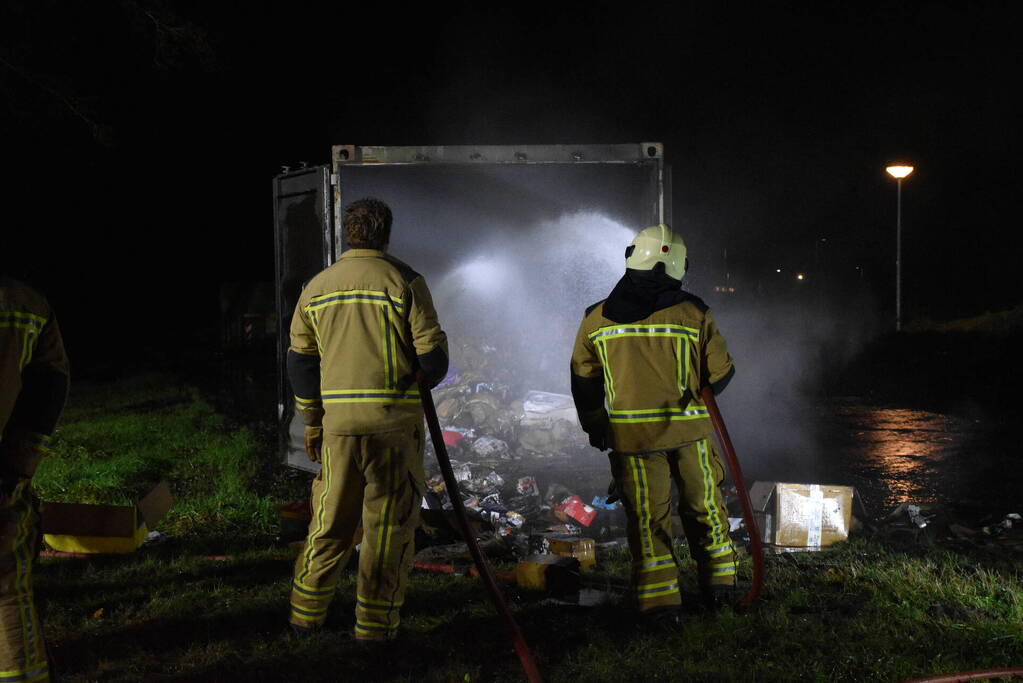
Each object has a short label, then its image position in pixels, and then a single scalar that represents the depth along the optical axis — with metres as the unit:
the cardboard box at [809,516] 5.00
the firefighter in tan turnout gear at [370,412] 3.29
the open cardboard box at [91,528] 4.74
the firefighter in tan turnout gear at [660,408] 3.53
